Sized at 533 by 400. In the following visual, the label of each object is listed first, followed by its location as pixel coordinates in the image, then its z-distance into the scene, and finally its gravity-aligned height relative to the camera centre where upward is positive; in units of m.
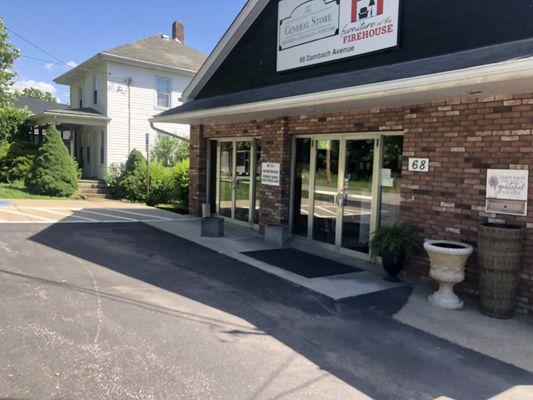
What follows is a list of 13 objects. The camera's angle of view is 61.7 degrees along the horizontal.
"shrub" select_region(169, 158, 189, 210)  14.97 -0.80
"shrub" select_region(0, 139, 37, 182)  19.20 -0.28
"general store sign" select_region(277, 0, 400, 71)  7.27 +2.47
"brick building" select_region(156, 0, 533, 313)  5.57 +0.88
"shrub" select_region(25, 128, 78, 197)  16.20 -0.53
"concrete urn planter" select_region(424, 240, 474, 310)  5.55 -1.26
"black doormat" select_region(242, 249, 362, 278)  7.11 -1.69
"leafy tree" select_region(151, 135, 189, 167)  19.41 +0.41
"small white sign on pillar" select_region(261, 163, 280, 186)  9.72 -0.22
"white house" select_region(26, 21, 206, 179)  18.66 +2.65
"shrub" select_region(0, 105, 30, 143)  20.42 +1.49
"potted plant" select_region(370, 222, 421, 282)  6.46 -1.14
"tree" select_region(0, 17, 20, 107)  20.36 +4.24
